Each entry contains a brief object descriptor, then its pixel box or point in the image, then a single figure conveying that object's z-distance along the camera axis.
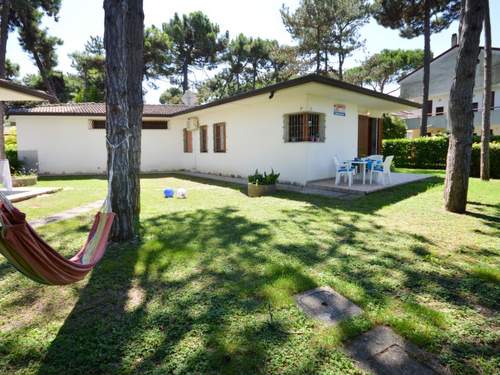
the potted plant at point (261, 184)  7.76
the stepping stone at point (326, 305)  2.39
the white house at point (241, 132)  8.54
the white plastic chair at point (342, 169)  7.93
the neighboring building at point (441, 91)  20.53
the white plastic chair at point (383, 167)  8.04
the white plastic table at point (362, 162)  8.09
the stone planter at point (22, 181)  9.30
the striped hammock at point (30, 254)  1.81
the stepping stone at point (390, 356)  1.82
